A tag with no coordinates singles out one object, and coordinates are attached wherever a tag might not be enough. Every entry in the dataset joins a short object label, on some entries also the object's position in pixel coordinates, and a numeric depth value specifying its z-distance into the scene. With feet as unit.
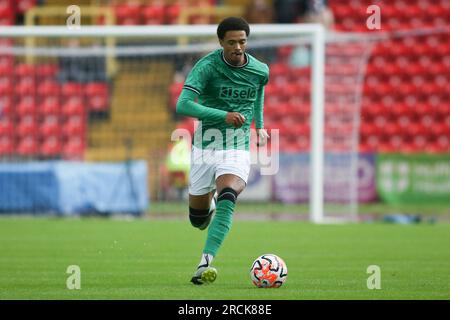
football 27.55
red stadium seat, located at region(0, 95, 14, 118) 69.97
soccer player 28.94
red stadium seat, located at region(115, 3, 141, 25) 85.81
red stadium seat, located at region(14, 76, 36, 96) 69.97
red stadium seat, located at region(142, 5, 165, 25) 85.51
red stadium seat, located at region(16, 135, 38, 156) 69.26
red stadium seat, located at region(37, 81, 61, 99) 69.82
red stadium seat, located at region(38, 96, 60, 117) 70.69
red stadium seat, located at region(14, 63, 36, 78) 70.59
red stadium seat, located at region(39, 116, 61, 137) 70.33
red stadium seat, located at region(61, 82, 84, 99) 70.49
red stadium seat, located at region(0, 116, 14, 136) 69.36
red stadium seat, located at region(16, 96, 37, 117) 70.08
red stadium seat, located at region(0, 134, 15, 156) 68.69
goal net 64.59
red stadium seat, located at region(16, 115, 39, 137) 69.51
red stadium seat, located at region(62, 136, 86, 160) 71.51
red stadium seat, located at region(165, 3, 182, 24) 85.30
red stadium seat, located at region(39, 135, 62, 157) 70.55
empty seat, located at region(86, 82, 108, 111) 71.05
